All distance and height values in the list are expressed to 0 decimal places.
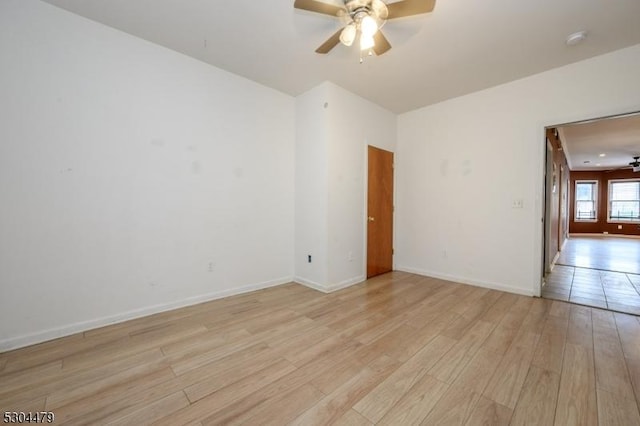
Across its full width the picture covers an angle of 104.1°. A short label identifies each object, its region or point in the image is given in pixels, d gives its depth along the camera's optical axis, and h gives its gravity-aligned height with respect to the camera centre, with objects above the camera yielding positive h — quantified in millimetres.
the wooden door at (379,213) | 4031 -59
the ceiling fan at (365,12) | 1797 +1489
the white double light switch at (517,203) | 3318 +95
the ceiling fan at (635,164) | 7911 +1569
